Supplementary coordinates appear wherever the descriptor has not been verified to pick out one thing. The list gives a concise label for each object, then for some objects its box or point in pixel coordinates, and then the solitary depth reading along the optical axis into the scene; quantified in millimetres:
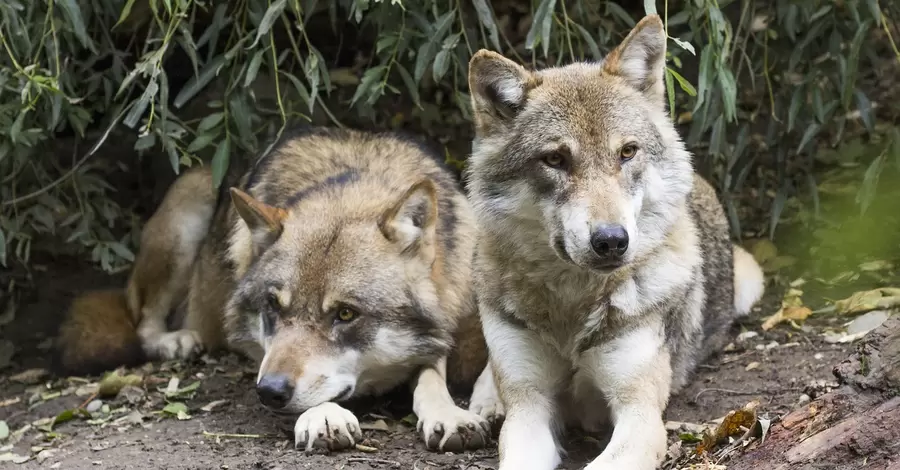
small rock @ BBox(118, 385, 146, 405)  11301
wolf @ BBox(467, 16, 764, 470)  7879
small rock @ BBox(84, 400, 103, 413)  11250
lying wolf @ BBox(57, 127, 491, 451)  9172
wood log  6371
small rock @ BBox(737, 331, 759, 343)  11180
